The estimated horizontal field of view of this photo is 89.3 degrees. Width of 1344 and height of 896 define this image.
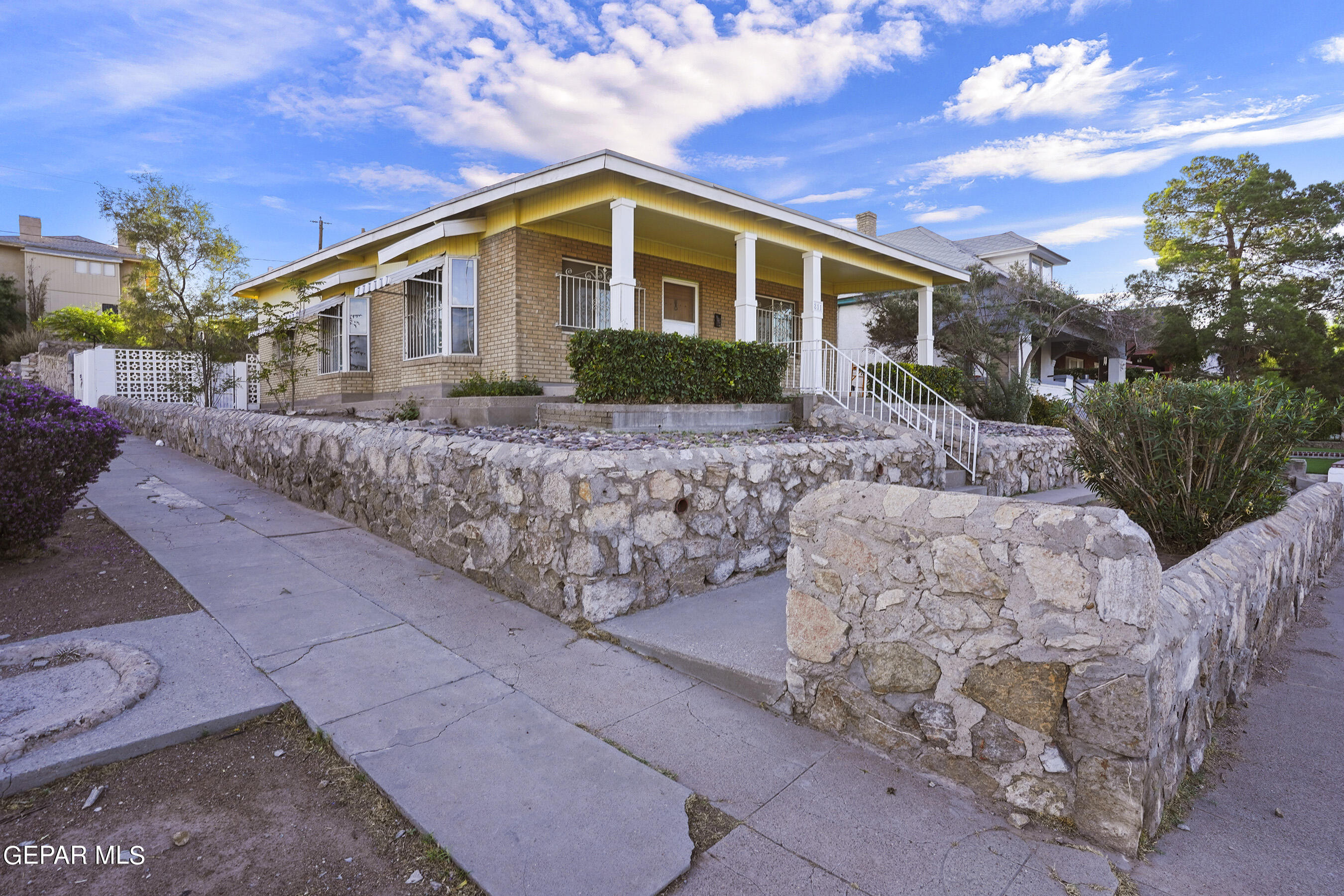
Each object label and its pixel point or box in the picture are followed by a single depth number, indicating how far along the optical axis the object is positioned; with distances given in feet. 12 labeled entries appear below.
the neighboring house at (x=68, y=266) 99.96
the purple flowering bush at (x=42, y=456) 14.10
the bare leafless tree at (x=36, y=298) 90.63
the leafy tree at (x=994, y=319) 57.77
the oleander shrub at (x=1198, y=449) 13.83
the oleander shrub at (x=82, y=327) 81.71
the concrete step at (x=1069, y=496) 23.40
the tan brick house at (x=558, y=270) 32.12
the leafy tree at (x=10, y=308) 86.38
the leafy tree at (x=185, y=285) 47.44
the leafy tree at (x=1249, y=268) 65.36
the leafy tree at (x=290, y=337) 42.60
